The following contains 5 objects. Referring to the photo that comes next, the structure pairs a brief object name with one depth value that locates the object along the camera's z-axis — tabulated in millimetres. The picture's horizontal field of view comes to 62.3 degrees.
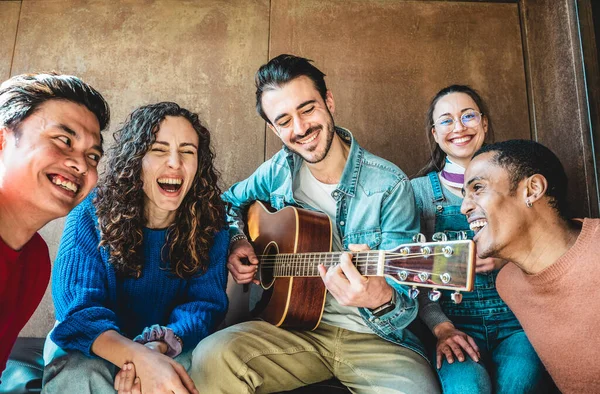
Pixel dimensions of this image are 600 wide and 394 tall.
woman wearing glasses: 1831
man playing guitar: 1817
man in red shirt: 1466
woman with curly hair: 1688
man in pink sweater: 1569
